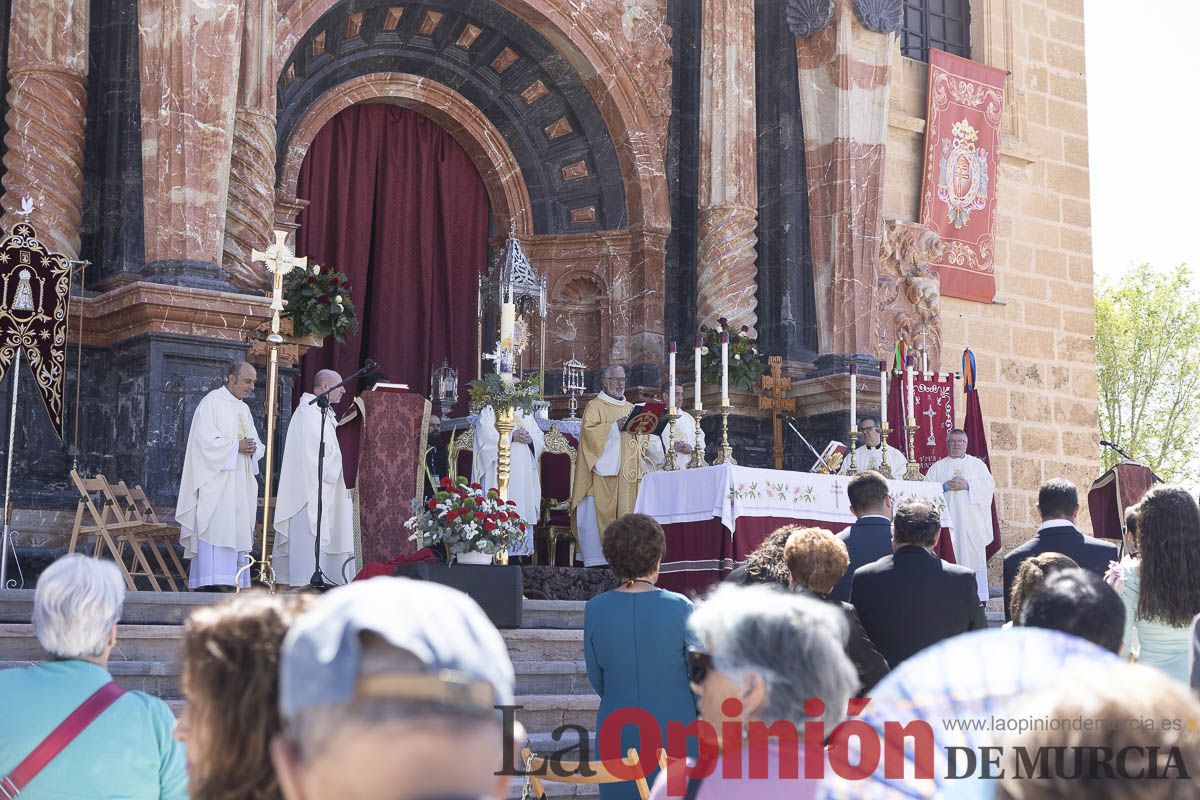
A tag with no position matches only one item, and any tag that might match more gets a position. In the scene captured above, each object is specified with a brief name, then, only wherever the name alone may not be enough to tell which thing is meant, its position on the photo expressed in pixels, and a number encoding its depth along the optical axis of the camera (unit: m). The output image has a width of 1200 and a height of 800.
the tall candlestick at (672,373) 9.23
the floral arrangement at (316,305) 10.85
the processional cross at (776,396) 12.52
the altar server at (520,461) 10.59
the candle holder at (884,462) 9.78
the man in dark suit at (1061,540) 5.49
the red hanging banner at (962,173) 14.74
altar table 9.09
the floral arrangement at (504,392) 8.72
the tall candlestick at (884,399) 9.60
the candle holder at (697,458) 9.54
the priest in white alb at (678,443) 10.29
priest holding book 10.99
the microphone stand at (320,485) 8.15
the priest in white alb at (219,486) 9.09
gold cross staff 7.99
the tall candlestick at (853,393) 9.45
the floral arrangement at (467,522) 7.89
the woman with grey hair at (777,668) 2.19
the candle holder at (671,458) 9.52
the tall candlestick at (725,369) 9.23
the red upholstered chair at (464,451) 11.05
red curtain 13.05
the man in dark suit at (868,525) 5.61
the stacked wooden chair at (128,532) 8.75
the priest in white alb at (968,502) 11.60
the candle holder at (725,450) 9.25
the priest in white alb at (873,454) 11.34
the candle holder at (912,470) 10.07
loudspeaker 7.34
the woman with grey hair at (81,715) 2.83
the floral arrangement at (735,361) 12.18
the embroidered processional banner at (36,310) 9.24
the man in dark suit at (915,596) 4.58
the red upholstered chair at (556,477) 11.52
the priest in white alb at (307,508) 9.79
